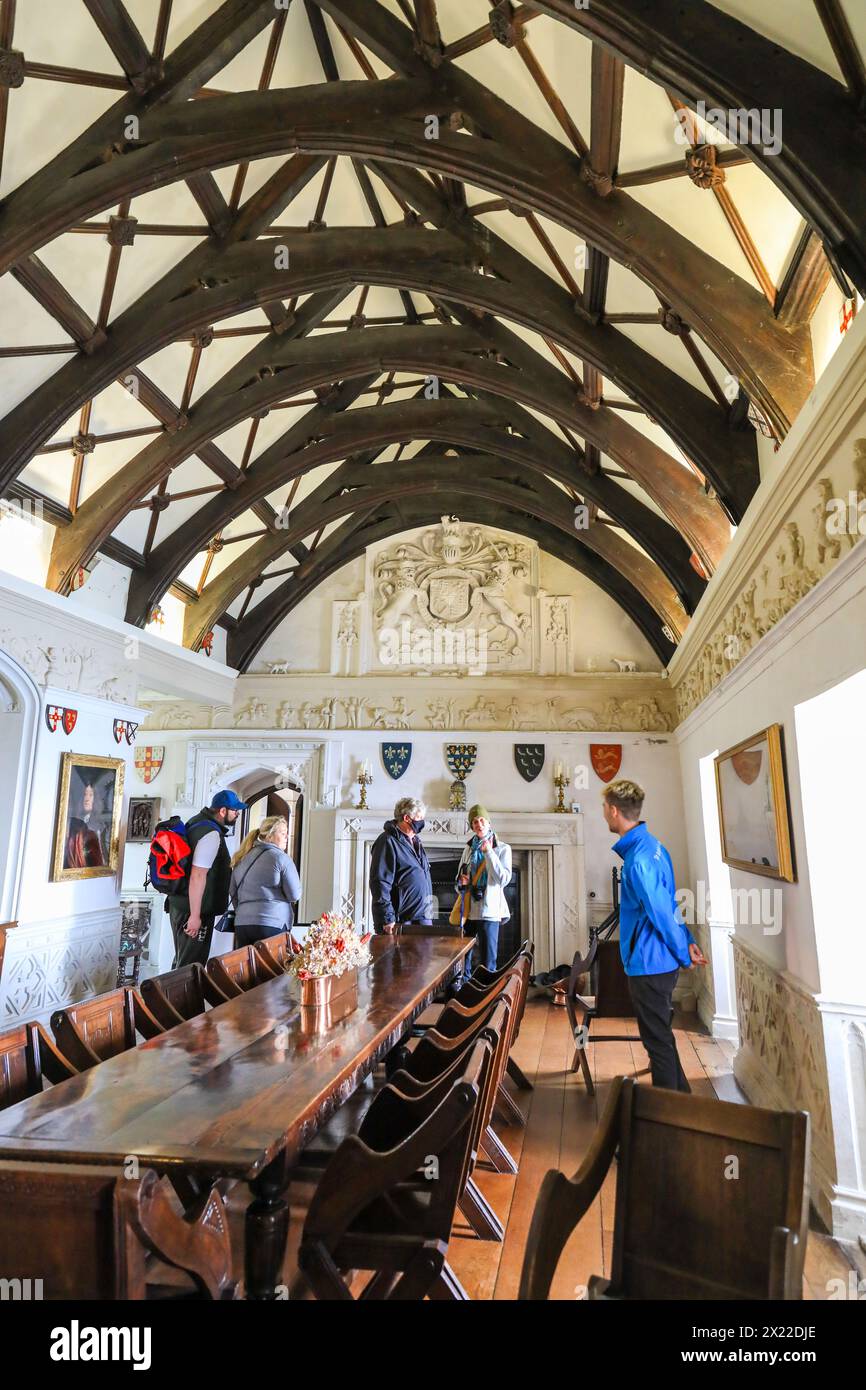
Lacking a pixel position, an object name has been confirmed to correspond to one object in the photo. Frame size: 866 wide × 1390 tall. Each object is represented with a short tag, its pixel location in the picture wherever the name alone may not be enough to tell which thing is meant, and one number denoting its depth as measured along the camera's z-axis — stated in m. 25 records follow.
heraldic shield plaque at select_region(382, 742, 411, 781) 9.81
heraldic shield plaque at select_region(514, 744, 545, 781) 9.63
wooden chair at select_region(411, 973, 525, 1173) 3.67
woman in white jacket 6.23
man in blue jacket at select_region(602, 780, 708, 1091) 3.80
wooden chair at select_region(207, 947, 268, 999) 4.38
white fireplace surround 9.24
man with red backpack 5.70
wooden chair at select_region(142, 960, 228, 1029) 3.79
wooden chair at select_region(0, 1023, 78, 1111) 2.63
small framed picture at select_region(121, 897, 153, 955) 10.26
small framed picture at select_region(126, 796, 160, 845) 10.40
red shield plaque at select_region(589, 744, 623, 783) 9.52
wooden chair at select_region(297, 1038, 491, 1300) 2.10
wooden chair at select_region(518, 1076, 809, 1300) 1.62
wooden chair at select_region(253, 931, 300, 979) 5.13
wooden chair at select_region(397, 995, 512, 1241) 3.00
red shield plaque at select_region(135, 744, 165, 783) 10.45
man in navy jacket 5.99
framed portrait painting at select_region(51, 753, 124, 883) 6.78
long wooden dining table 1.97
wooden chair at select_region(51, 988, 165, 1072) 3.04
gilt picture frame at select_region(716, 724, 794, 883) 4.17
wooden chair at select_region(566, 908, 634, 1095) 5.15
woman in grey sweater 5.45
